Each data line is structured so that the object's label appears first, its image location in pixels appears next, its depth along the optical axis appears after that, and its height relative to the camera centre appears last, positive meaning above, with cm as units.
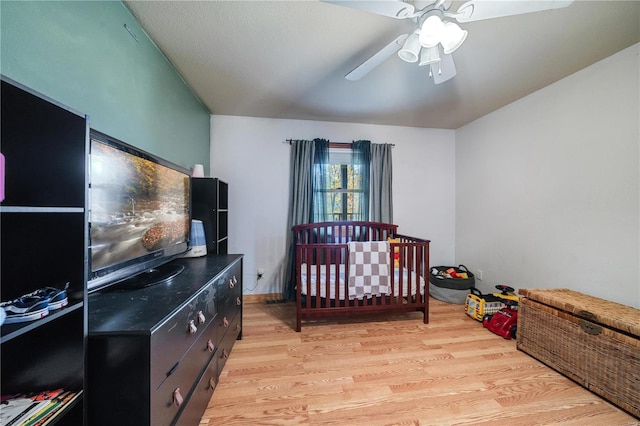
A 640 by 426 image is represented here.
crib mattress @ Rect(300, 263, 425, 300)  209 -69
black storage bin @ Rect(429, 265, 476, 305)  262 -90
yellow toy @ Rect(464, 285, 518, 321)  218 -89
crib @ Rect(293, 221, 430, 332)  204 -70
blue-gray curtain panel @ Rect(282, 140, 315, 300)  274 +30
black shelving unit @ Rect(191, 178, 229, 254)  199 +6
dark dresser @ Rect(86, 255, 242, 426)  67 -51
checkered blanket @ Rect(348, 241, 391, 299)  207 -53
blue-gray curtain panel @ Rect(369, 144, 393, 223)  289 +37
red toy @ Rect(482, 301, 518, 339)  192 -99
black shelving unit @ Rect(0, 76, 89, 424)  58 -9
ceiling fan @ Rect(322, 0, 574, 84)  99 +96
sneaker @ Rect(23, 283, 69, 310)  56 -22
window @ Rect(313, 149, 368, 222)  290 +33
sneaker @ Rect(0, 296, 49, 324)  49 -23
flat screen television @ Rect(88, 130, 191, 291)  88 -2
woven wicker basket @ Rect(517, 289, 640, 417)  123 -82
